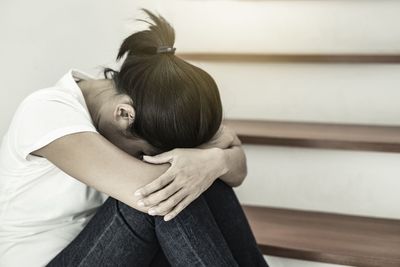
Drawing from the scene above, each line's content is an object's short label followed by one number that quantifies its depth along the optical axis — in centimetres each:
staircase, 211
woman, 189
